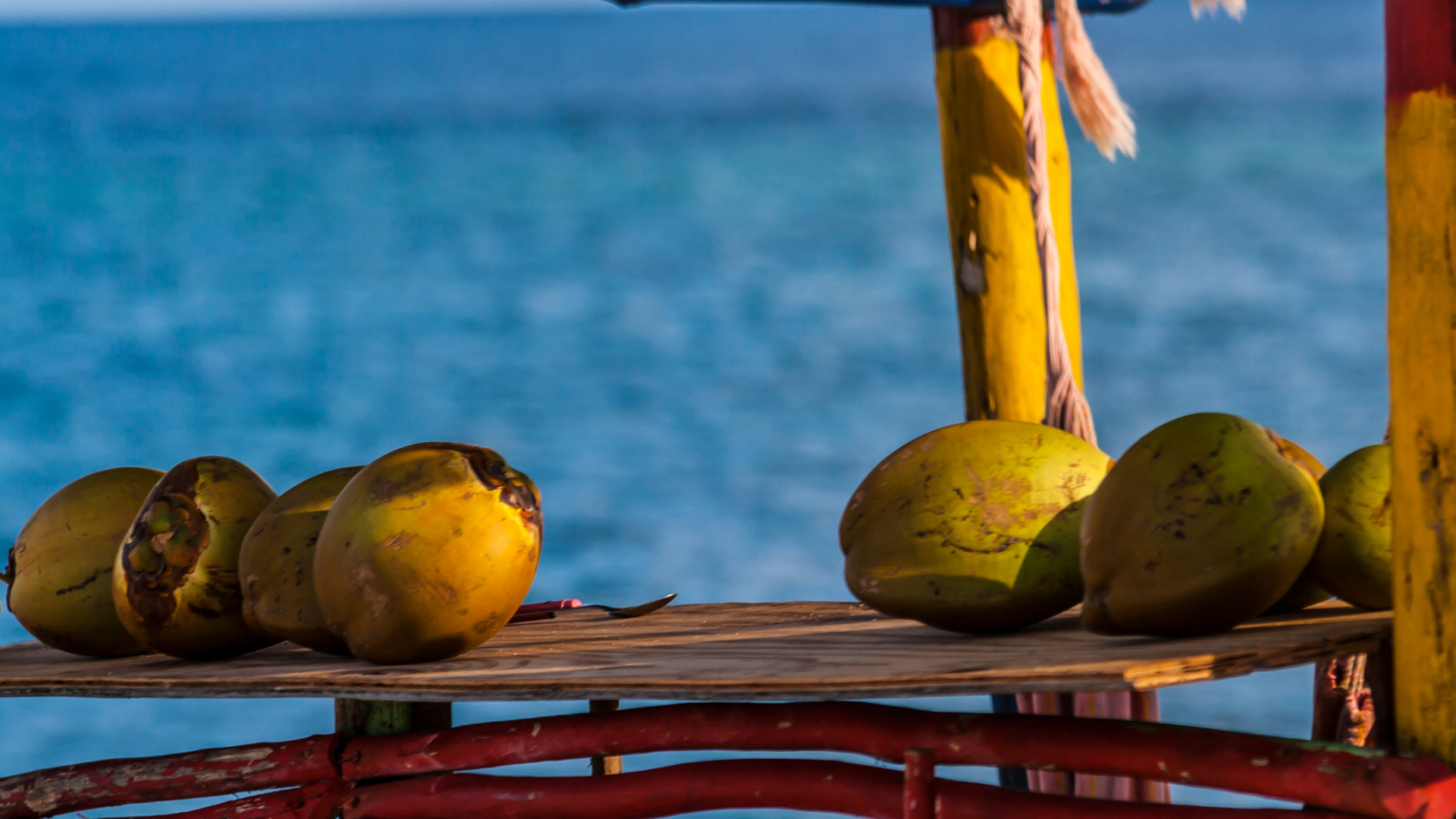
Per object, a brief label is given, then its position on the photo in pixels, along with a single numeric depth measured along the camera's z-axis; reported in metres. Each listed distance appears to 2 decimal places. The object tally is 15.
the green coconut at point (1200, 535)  5.12
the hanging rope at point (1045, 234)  5.74
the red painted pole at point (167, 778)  5.36
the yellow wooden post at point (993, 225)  5.98
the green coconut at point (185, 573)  5.36
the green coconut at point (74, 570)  5.44
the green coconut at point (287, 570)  5.32
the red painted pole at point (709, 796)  5.11
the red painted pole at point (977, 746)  5.00
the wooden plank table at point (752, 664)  5.01
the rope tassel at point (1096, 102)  5.89
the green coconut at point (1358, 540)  5.18
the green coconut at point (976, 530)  5.23
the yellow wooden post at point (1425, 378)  5.02
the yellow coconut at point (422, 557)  5.25
